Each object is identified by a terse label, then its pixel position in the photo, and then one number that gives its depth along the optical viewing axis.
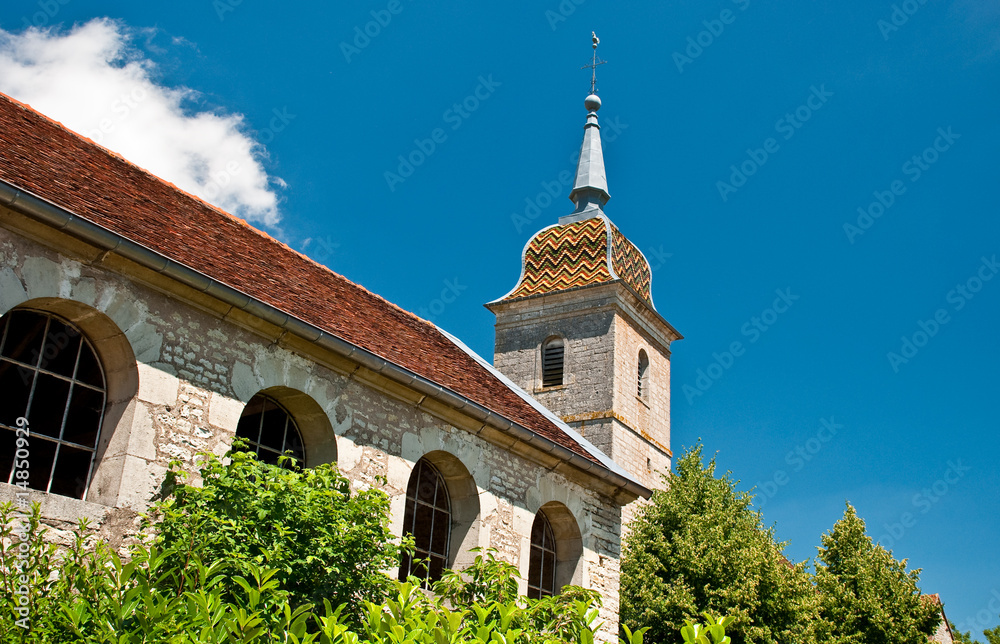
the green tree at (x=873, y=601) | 17.00
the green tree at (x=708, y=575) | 14.74
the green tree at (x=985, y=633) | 23.95
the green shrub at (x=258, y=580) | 3.89
